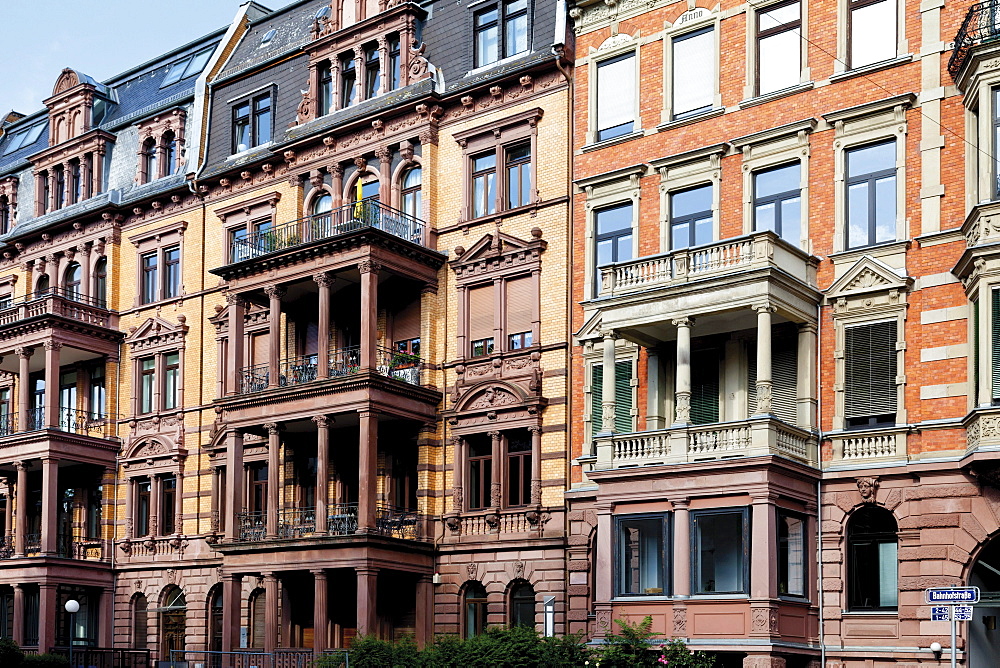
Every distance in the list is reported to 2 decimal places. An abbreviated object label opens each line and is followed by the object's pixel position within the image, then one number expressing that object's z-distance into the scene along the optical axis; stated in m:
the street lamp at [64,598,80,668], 38.22
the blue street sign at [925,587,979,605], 22.64
